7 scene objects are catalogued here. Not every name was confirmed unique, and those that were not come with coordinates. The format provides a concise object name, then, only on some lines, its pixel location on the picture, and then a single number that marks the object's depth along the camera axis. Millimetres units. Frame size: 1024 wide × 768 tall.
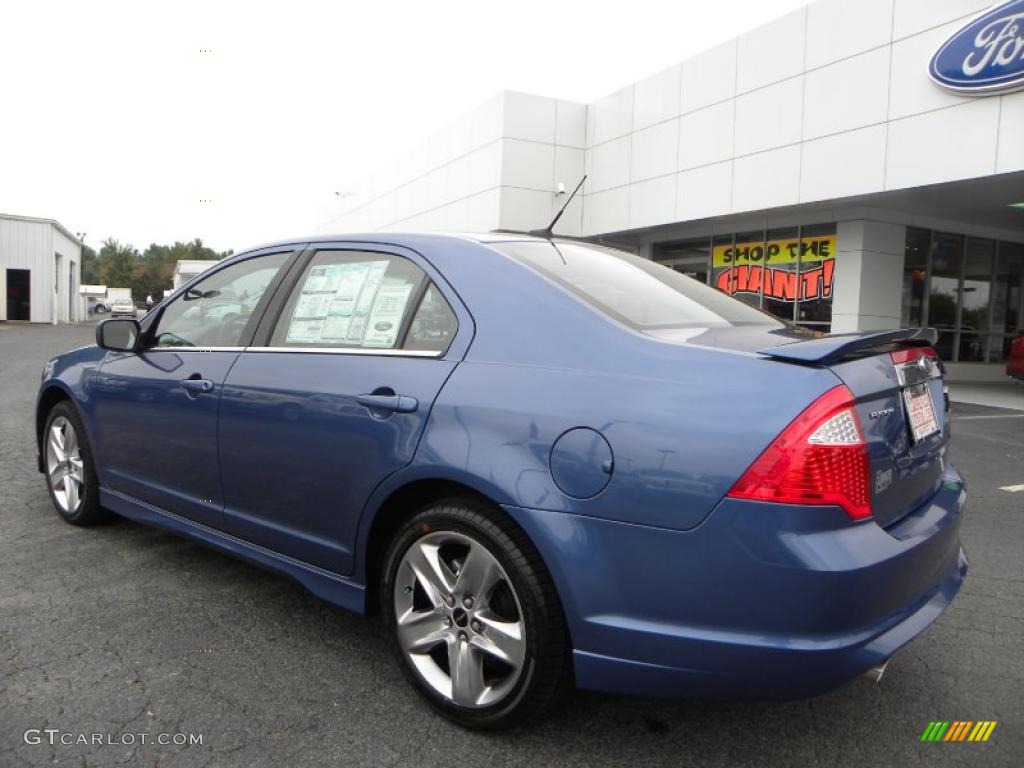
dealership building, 11516
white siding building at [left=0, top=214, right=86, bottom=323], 39625
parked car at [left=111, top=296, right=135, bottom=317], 62488
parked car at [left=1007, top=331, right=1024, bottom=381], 13715
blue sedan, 1908
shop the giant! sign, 15477
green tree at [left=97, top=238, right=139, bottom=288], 111625
